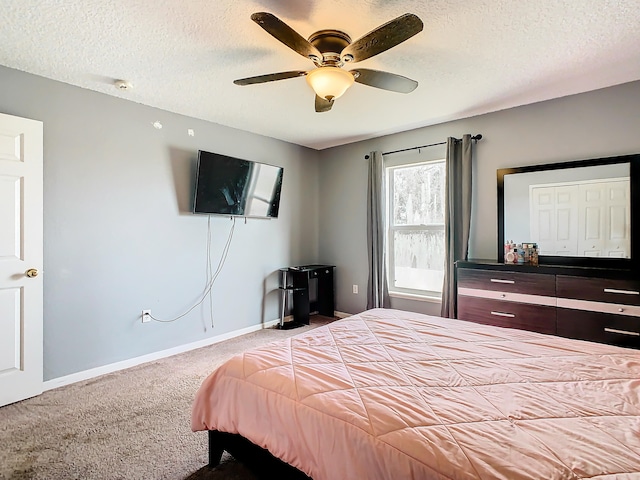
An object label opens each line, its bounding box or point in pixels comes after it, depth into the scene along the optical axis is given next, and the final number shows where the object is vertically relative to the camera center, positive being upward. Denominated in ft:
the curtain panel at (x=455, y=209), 11.93 +1.15
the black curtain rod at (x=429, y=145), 11.83 +3.69
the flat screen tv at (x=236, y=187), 11.76 +2.03
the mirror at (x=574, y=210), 9.14 +0.92
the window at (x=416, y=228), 13.38 +0.54
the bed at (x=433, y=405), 3.18 -1.94
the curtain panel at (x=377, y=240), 14.29 +0.04
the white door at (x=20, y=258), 7.99 -0.44
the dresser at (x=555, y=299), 8.19 -1.56
